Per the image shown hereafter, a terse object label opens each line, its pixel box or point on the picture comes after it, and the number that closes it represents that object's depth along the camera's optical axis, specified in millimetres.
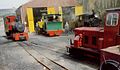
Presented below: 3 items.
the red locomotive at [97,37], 4631
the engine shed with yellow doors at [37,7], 17484
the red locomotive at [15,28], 10812
